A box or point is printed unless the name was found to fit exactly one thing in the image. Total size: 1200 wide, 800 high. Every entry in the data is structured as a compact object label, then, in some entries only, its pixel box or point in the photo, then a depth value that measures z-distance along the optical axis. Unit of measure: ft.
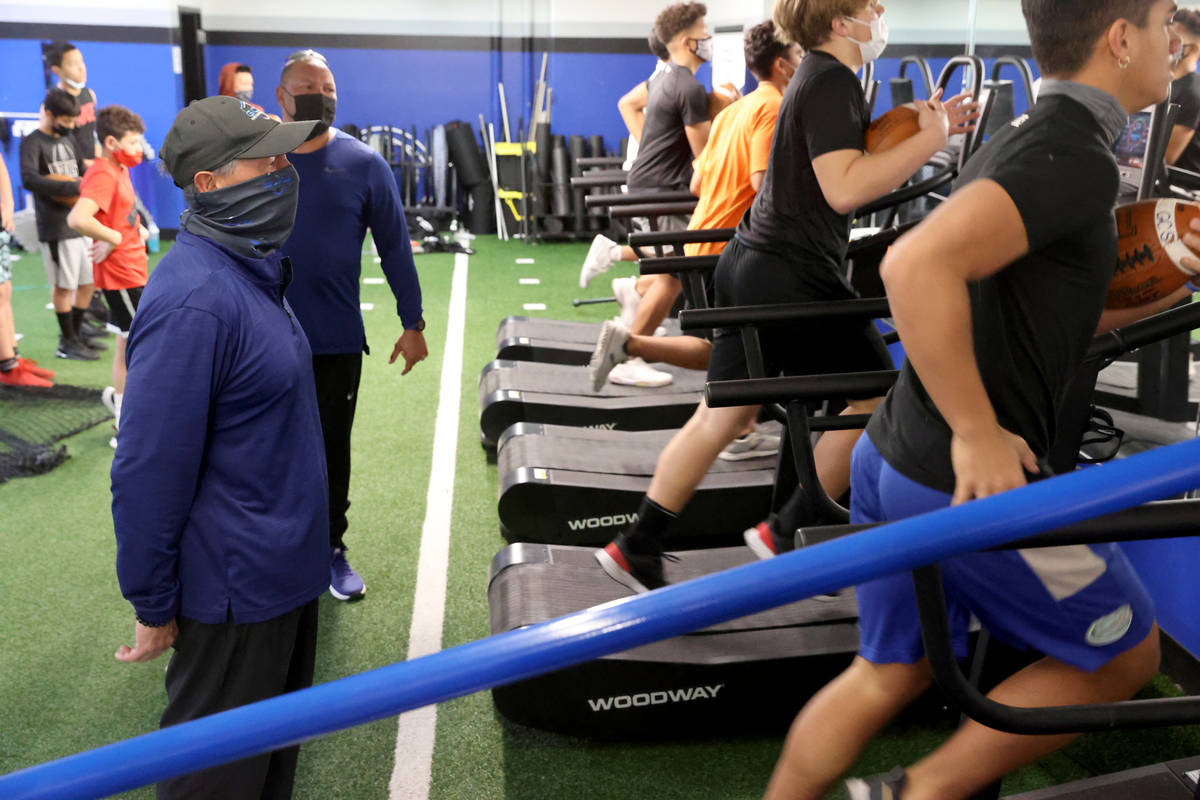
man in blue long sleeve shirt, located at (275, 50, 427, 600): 9.52
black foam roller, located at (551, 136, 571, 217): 35.86
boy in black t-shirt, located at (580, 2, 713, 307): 16.49
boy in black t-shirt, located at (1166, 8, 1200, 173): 9.89
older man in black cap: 5.48
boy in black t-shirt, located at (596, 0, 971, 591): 7.69
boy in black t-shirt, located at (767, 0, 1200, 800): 4.43
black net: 14.46
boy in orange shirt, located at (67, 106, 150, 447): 16.08
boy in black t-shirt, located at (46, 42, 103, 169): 20.10
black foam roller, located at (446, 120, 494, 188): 37.93
